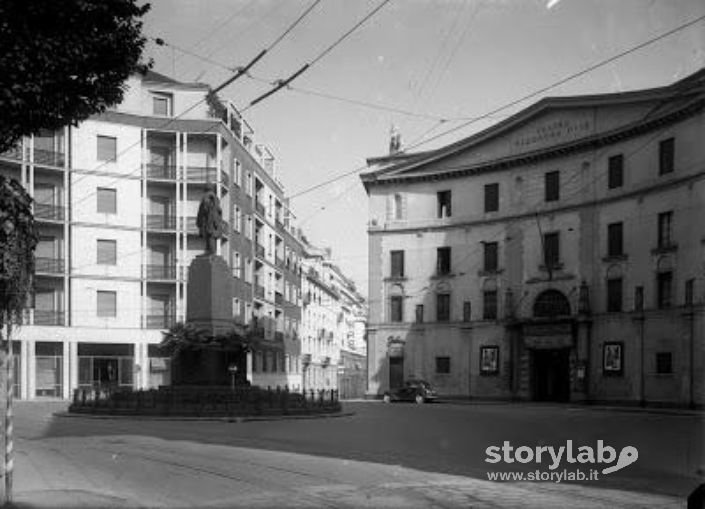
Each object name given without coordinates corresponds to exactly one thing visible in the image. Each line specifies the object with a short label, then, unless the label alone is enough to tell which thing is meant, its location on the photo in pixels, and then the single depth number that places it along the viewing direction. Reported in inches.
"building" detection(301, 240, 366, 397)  3090.6
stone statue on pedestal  1039.0
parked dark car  1784.0
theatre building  1058.1
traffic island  941.2
